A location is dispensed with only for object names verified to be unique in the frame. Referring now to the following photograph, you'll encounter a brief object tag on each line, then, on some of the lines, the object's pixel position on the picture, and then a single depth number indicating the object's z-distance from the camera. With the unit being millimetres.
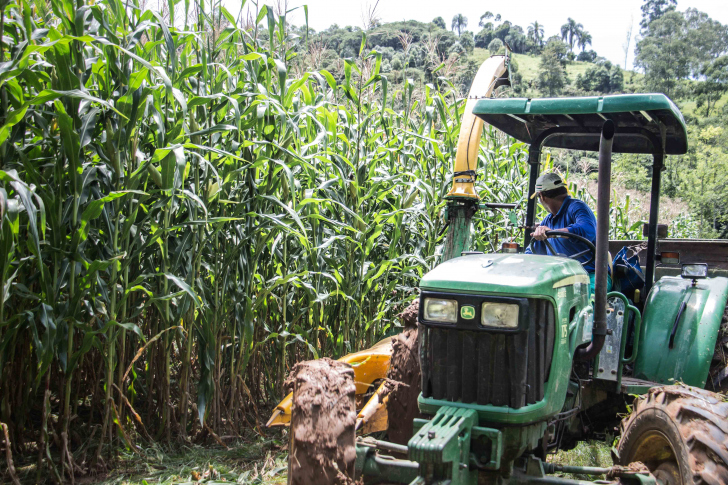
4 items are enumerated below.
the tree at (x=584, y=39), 113562
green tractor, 2184
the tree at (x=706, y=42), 72731
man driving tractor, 3396
